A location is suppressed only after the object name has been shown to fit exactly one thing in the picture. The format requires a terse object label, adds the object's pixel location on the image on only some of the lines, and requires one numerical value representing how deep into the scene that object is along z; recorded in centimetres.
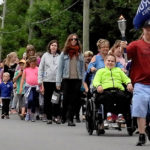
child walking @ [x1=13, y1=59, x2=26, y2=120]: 2167
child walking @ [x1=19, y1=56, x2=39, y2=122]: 2036
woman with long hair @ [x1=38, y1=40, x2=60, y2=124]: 1859
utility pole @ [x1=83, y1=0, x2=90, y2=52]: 3075
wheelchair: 1427
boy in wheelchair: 1417
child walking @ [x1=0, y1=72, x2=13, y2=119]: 2150
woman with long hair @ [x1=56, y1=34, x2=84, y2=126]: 1753
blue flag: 1193
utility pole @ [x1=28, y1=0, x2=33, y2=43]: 5955
